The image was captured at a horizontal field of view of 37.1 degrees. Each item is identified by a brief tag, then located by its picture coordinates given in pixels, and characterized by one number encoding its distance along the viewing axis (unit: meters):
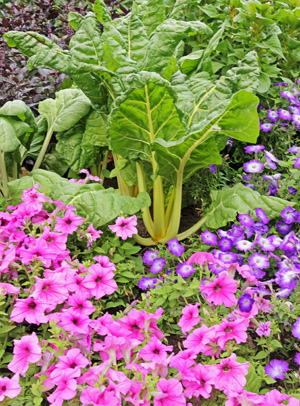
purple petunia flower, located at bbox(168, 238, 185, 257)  2.32
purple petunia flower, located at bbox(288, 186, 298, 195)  2.64
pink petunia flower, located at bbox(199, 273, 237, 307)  1.81
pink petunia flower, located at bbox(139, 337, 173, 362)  1.63
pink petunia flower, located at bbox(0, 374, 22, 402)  1.48
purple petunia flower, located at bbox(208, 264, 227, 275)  2.07
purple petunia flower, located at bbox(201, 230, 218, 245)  2.39
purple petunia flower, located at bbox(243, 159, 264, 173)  2.69
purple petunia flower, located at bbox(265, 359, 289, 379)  1.77
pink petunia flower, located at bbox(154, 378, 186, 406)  1.49
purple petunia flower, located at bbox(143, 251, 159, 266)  2.38
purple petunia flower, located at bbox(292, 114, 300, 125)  3.06
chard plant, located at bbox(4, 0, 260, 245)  2.21
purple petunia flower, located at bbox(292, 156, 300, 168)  2.62
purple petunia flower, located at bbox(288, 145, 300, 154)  2.80
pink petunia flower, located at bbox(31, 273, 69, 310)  1.76
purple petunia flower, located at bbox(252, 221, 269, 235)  2.36
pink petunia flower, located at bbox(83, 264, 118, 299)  1.88
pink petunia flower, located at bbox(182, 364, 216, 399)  1.56
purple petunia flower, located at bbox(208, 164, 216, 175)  2.79
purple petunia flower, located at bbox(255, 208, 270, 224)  2.36
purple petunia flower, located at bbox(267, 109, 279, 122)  3.12
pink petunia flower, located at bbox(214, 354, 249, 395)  1.55
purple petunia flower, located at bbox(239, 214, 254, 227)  2.37
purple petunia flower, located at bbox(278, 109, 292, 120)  3.10
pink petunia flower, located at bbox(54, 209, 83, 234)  2.17
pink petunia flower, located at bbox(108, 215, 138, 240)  2.25
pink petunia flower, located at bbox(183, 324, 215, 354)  1.68
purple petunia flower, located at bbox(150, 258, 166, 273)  2.27
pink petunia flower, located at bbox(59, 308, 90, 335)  1.66
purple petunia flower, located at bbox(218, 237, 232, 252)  2.32
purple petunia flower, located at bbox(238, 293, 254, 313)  1.88
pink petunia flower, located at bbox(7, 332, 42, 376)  1.56
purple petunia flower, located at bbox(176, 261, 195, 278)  2.13
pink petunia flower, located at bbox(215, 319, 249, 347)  1.70
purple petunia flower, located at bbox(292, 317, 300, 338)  1.81
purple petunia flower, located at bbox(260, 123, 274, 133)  3.07
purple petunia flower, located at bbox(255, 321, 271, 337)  1.84
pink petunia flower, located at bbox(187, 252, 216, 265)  2.08
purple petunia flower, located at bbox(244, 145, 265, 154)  2.88
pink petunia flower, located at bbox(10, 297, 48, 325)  1.70
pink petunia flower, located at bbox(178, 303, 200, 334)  1.81
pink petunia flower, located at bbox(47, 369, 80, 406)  1.46
